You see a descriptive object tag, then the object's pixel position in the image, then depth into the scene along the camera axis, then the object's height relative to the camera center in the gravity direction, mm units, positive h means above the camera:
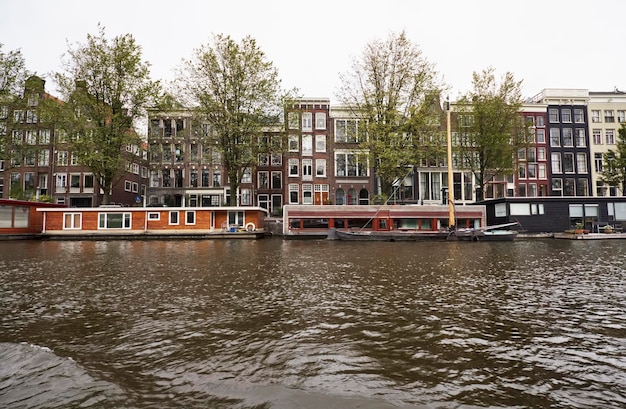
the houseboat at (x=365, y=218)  33750 +54
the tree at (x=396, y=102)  34969 +11455
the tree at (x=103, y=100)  34625 +12020
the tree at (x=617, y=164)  43531 +6157
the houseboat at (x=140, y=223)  34656 -24
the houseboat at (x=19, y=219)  33031 +477
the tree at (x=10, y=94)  34781 +12413
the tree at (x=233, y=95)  35844 +12556
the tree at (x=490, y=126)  38156 +9763
